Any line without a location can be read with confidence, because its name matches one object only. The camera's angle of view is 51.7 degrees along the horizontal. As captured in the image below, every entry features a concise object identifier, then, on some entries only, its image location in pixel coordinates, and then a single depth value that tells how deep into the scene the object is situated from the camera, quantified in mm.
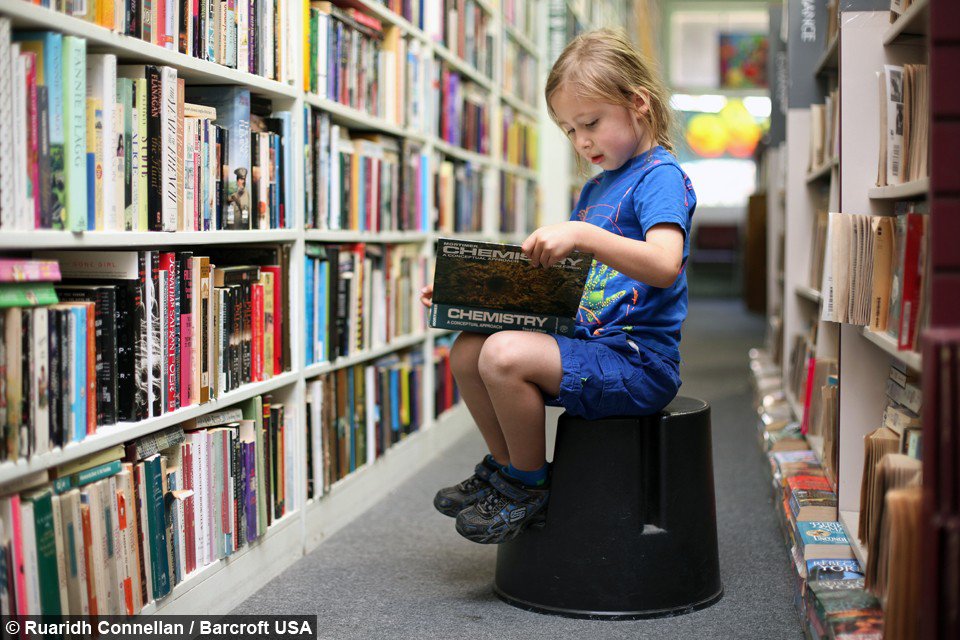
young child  1518
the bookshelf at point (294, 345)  1296
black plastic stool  1614
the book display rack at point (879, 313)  1024
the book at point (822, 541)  1545
